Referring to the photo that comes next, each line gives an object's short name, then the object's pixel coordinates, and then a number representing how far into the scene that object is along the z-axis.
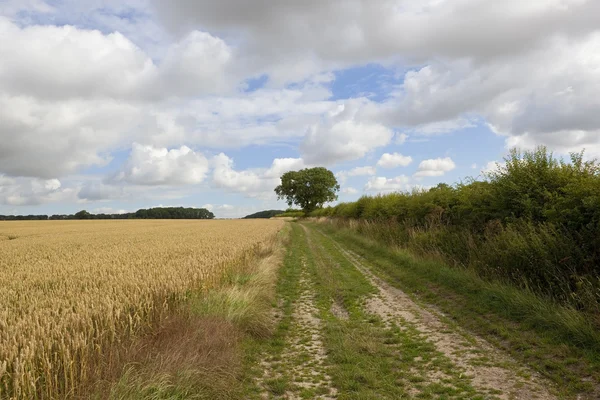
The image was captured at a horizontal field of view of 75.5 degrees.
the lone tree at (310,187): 93.69
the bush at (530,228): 8.11
